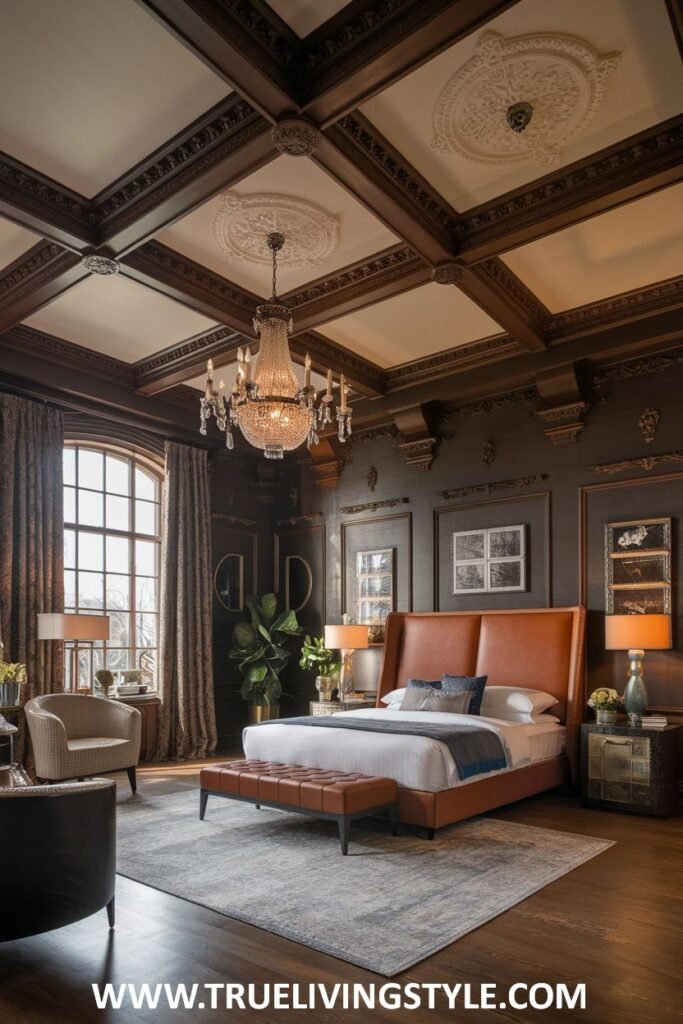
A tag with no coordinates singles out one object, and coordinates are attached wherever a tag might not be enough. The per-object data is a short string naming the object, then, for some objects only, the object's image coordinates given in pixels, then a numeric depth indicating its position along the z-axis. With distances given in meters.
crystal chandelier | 4.66
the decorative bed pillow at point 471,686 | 6.02
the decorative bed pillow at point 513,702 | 5.99
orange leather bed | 5.44
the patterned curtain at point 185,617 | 7.69
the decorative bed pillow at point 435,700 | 5.96
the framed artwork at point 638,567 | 6.04
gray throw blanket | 4.88
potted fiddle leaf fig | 8.23
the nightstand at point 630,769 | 5.41
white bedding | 4.75
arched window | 7.41
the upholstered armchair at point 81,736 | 5.41
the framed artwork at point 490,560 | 6.92
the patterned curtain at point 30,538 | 6.37
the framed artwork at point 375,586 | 7.83
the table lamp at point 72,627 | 6.17
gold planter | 8.27
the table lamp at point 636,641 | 5.61
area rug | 3.29
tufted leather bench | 4.41
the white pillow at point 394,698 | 6.70
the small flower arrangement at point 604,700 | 5.79
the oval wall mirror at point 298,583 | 8.65
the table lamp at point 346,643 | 7.41
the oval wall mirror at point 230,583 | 8.48
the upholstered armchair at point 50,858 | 2.92
